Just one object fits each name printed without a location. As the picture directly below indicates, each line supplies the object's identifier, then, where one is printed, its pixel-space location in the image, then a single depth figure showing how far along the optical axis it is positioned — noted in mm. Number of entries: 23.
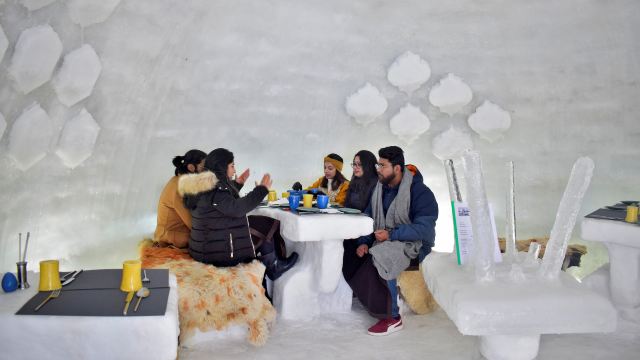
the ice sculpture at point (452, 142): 5898
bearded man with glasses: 3334
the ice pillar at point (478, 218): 2209
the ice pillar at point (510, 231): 2648
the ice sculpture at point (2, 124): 3898
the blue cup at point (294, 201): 3504
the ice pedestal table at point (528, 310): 2012
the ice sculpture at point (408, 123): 5879
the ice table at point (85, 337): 1619
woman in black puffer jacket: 3156
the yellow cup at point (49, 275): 1872
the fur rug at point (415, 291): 3555
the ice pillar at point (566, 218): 2256
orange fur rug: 2839
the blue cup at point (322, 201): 3453
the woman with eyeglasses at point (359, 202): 3516
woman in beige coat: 3639
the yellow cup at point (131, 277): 1843
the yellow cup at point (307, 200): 3591
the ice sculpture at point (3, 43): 3781
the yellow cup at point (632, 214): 3242
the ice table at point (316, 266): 3219
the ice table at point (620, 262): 3293
